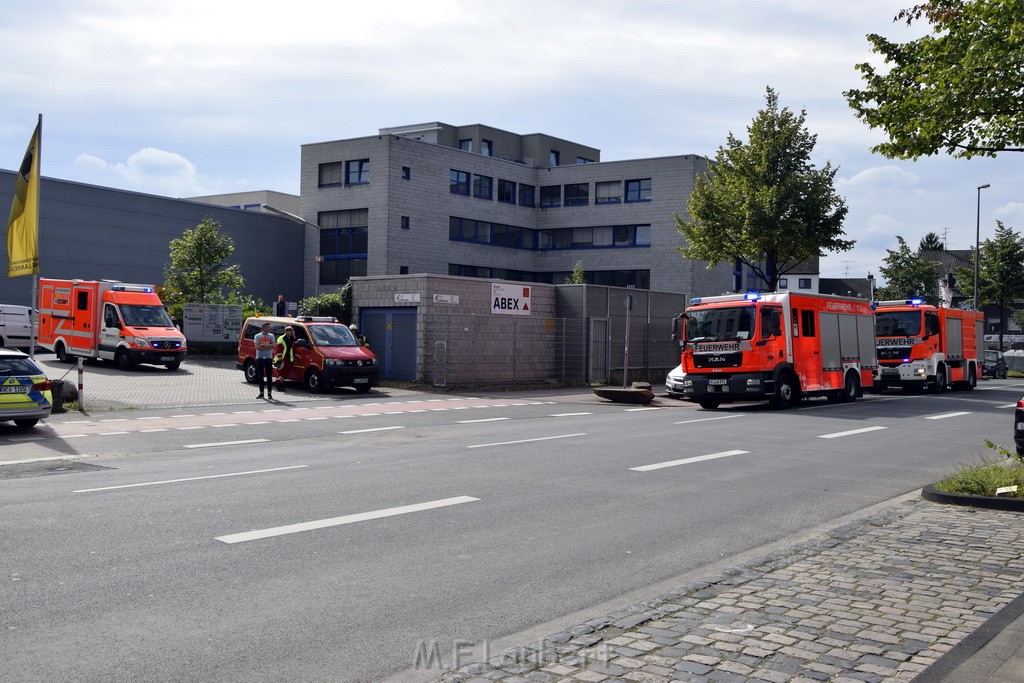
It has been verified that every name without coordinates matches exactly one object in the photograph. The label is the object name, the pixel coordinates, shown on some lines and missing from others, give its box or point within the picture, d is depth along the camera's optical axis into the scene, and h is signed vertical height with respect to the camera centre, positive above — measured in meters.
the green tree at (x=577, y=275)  49.26 +3.50
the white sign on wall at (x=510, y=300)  30.78 +1.37
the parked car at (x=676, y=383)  26.38 -1.04
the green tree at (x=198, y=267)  39.88 +2.95
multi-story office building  54.31 +7.73
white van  34.53 +0.29
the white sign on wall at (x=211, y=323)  37.31 +0.56
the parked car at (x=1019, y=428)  12.36 -1.00
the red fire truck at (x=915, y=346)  32.19 +0.08
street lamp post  54.24 +6.04
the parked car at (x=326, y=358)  25.89 -0.49
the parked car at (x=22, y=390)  15.42 -0.89
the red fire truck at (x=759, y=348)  22.97 -0.04
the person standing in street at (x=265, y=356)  23.58 -0.43
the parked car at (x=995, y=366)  55.31 -0.93
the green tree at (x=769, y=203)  34.81 +5.22
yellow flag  18.92 +2.33
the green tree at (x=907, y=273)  65.19 +5.09
